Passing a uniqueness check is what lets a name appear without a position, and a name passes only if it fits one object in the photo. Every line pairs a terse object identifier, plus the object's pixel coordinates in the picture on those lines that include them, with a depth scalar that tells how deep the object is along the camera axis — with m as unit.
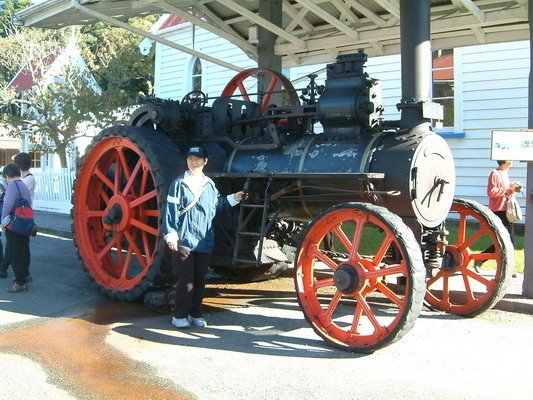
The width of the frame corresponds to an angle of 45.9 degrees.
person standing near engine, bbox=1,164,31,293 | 7.06
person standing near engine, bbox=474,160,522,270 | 8.06
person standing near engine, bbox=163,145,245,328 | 5.49
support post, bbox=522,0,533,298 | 6.50
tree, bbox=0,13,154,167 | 18.11
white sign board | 6.39
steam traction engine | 4.84
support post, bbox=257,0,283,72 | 9.73
